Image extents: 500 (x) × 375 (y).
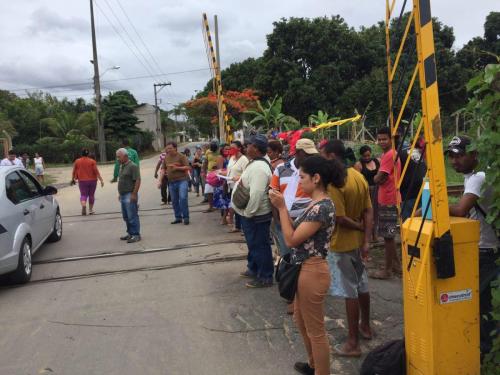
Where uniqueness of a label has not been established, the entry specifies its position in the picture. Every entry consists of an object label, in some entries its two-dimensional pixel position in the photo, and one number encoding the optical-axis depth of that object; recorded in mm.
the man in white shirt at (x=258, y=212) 5188
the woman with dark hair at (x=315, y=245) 2955
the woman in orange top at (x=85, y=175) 11094
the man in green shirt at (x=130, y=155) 10016
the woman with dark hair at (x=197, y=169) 14359
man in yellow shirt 3566
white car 5559
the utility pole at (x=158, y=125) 64113
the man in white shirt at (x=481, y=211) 2990
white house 77956
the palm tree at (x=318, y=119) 18694
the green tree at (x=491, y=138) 2631
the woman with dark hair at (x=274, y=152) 5645
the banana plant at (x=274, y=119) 21506
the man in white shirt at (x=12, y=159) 13302
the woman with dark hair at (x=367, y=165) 6689
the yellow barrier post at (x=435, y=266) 2668
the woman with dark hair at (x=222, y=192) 9094
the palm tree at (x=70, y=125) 41031
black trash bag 3066
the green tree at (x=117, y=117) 46844
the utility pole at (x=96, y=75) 33938
